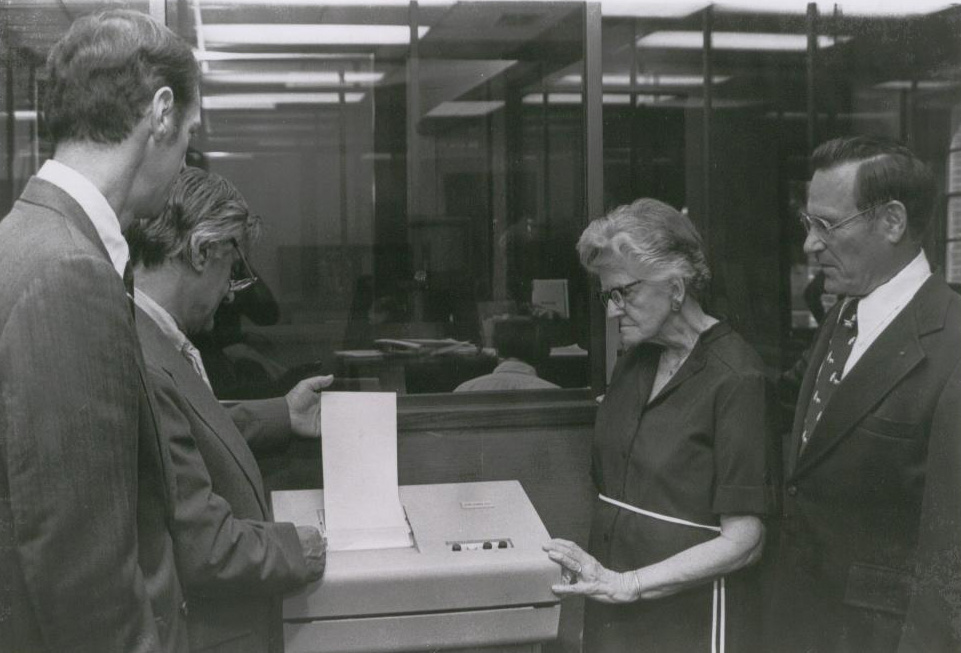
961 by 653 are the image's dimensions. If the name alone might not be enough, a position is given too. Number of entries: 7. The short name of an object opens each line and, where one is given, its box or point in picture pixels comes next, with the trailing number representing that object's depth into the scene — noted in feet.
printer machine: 5.42
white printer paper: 5.96
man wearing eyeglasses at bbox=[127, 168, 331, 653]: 4.90
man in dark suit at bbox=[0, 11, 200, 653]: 3.63
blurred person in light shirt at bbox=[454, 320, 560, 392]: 7.93
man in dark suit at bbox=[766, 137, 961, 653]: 5.82
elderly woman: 6.06
